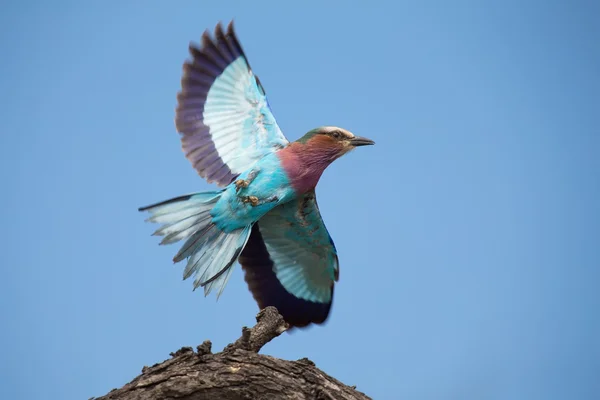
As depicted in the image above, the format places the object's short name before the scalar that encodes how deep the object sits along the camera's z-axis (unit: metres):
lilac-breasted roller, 10.16
